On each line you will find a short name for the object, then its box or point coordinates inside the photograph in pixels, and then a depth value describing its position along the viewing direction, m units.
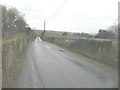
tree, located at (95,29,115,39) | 18.13
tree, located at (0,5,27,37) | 10.85
